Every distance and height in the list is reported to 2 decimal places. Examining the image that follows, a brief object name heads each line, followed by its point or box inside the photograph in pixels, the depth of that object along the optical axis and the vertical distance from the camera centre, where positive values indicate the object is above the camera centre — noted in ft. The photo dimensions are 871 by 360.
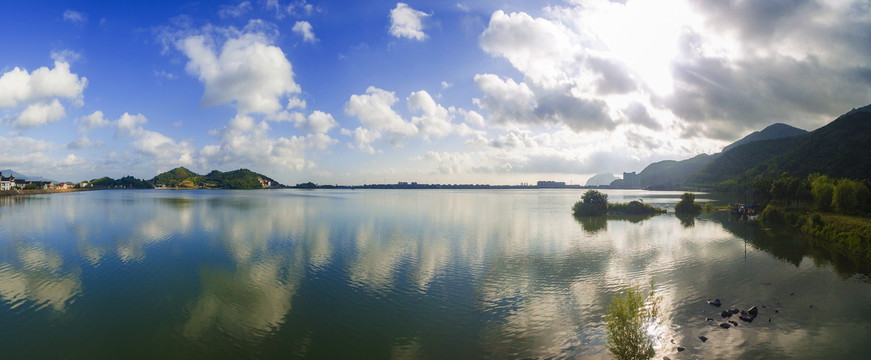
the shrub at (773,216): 234.79 -19.49
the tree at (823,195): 233.96 -5.61
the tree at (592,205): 304.71 -15.77
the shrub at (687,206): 323.16 -17.71
